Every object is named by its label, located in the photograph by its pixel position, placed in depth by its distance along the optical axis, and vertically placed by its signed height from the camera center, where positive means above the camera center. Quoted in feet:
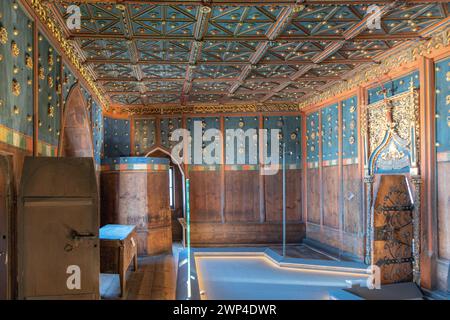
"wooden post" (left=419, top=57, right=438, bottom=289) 22.89 -0.76
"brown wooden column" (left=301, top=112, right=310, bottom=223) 43.52 -0.79
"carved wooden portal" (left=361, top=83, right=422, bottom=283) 23.68 -0.34
